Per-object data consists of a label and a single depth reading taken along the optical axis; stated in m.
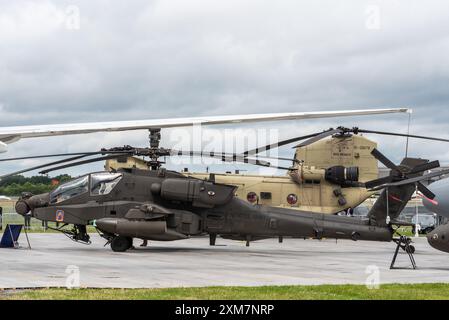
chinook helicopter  34.56
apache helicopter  24.28
